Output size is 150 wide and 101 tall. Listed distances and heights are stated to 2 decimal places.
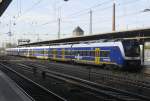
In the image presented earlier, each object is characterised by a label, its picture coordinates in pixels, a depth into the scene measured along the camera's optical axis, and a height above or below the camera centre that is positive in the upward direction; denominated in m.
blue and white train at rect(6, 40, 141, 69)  33.16 -0.26
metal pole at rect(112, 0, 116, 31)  59.81 +5.18
